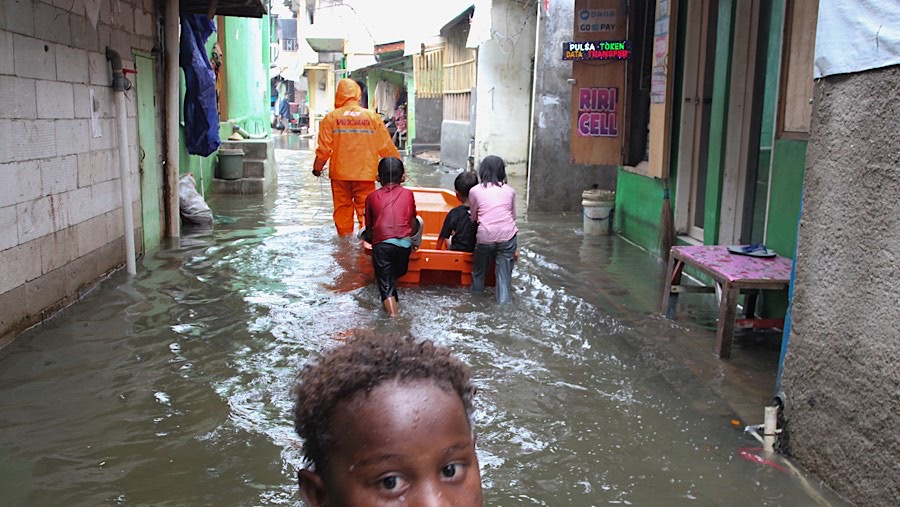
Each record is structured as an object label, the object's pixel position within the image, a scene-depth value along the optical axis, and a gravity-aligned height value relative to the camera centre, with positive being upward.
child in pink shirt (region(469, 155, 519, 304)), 7.32 -0.86
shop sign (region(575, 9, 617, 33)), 9.97 +1.22
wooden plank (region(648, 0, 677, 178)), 8.53 +0.38
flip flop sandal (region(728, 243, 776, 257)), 6.04 -0.91
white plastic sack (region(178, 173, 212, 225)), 11.20 -1.22
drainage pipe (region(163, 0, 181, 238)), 10.12 -0.11
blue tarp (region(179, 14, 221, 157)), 11.37 +0.31
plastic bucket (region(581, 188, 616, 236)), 11.00 -1.16
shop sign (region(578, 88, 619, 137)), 10.14 +0.17
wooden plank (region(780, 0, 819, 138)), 5.82 +0.43
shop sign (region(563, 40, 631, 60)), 9.83 +0.85
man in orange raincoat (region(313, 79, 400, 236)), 9.82 -0.36
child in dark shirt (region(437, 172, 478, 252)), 7.79 -0.98
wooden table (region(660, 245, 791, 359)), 5.39 -0.98
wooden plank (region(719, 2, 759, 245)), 7.36 +0.02
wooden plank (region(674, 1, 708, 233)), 8.54 +0.11
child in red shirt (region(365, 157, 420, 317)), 6.94 -0.95
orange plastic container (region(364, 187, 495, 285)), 7.75 -1.36
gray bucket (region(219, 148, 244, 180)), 14.98 -0.89
